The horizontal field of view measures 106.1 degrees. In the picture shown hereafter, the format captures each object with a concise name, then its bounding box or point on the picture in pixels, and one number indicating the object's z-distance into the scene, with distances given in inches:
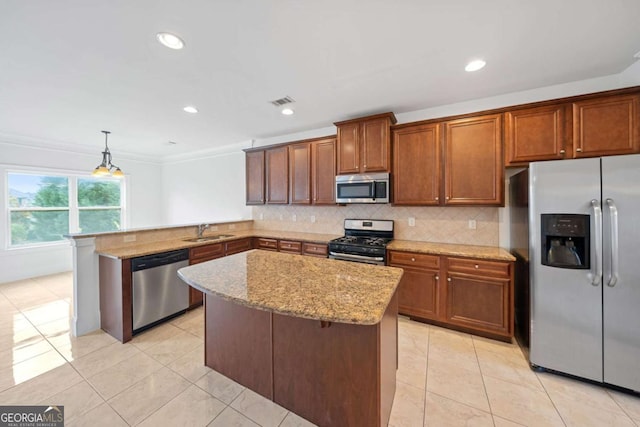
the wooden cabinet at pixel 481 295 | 95.6
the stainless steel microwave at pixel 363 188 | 125.6
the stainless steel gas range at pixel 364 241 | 117.0
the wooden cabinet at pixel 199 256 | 124.0
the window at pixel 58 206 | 177.2
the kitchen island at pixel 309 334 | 50.5
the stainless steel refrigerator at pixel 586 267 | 70.6
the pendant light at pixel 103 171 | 156.8
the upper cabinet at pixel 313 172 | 144.6
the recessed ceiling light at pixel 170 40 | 70.3
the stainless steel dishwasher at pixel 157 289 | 102.5
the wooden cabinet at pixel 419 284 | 107.8
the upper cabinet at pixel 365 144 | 124.5
